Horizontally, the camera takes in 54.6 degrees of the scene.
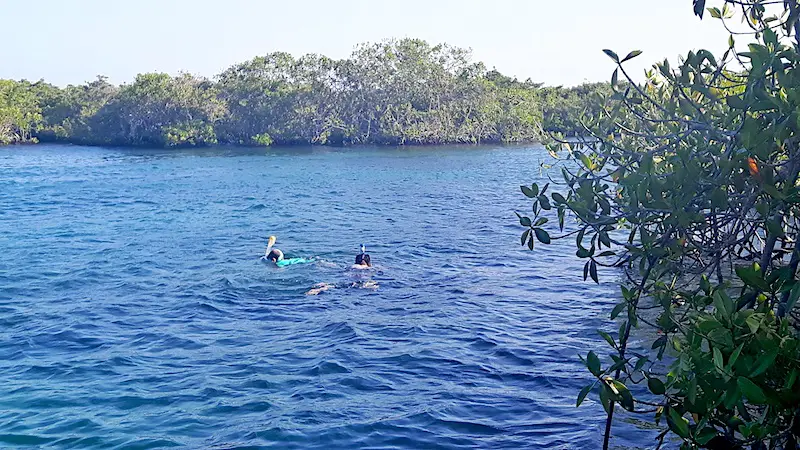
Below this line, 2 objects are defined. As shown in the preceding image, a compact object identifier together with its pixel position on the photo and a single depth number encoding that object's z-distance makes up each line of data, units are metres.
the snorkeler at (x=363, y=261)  15.42
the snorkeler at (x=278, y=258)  16.38
